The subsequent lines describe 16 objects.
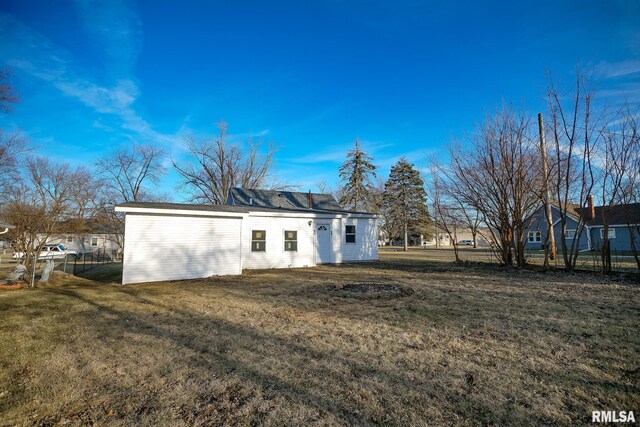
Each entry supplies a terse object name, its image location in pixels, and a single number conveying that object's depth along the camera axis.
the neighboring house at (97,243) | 32.88
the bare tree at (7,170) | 12.63
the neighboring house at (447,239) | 58.76
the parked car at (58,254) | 19.64
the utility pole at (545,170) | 11.76
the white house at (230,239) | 10.72
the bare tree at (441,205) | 15.02
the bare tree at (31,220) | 11.88
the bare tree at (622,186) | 9.60
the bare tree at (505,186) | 12.11
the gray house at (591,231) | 25.58
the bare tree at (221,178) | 32.69
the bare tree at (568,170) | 10.50
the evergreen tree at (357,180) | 34.59
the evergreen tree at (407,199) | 36.34
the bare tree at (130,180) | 29.09
